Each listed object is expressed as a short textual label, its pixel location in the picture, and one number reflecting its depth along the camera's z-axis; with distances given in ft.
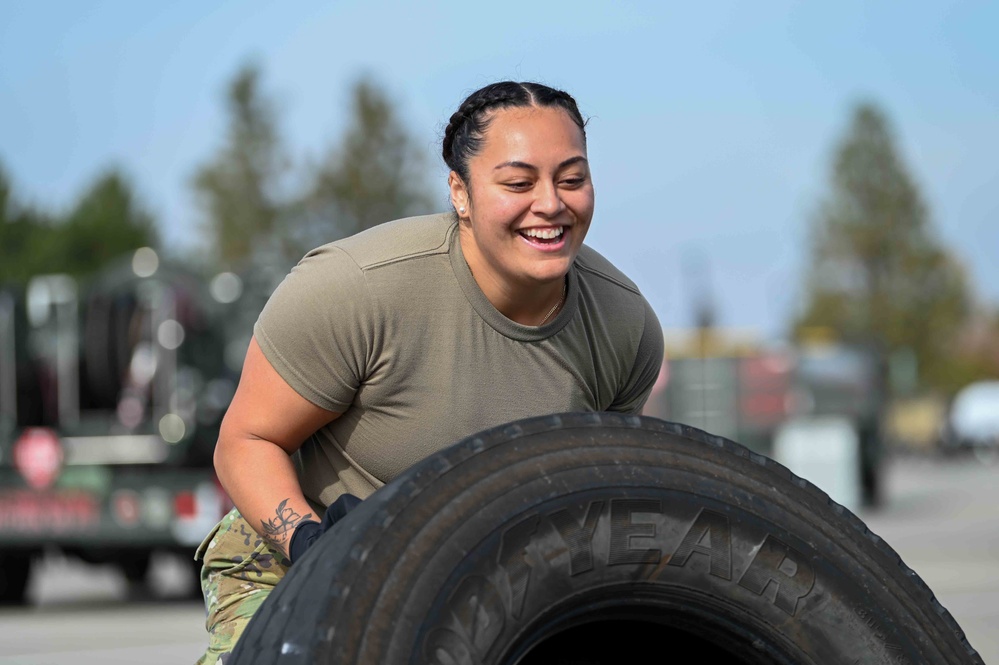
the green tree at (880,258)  235.61
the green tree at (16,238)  171.63
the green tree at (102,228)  180.55
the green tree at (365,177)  145.38
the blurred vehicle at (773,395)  79.30
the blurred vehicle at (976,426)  186.09
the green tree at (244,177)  152.25
